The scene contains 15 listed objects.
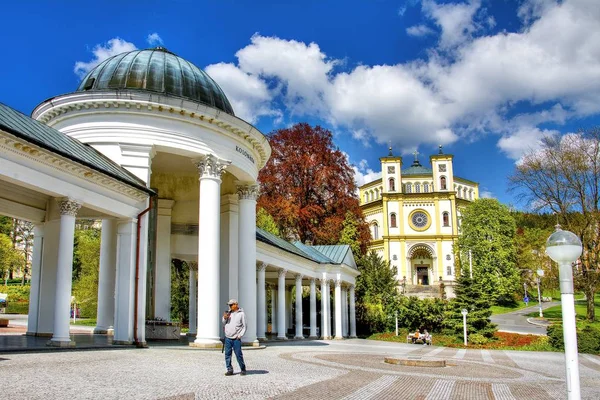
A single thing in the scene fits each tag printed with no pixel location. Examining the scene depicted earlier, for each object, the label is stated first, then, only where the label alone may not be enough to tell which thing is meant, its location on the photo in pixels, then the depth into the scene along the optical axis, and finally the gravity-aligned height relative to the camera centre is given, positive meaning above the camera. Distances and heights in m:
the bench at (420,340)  36.95 -3.31
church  83.00 +9.86
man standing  11.64 -0.86
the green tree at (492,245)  69.38 +5.44
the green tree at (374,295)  49.38 -0.54
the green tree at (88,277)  46.59 +1.20
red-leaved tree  51.81 +9.21
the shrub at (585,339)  28.97 -2.72
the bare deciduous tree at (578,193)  39.34 +6.52
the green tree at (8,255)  51.97 +3.44
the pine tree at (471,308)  37.25 -1.34
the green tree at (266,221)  50.06 +5.98
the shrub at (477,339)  35.69 -3.17
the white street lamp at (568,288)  6.63 -0.02
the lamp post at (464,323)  35.84 -2.18
